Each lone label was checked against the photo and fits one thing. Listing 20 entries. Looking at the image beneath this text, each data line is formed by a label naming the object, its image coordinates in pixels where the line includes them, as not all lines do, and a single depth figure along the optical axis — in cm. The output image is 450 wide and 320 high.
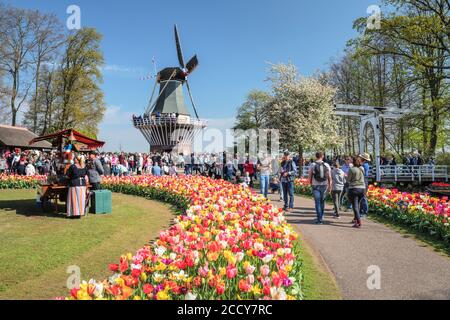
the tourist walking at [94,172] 1159
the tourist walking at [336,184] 1016
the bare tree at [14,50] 3122
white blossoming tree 2294
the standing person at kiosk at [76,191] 958
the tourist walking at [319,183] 918
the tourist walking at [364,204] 1056
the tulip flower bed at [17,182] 1794
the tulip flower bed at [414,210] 791
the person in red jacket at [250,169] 1767
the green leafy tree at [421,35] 1623
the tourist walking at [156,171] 1973
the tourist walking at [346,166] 1148
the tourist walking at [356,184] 899
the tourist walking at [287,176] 1098
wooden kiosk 1057
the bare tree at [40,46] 3331
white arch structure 2152
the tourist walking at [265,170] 1230
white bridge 2248
